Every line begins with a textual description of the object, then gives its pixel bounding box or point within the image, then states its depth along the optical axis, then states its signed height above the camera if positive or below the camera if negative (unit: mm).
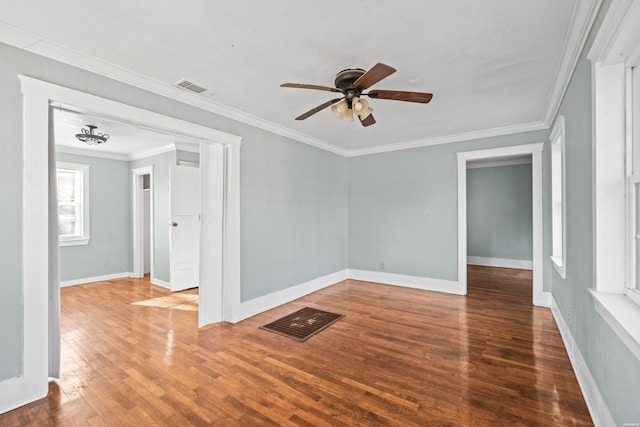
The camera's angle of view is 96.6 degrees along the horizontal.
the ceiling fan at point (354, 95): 2164 +939
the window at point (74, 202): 5375 +225
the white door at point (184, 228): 4922 -265
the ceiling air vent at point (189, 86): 2722 +1253
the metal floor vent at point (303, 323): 3141 -1321
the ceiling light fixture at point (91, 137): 4195 +1151
